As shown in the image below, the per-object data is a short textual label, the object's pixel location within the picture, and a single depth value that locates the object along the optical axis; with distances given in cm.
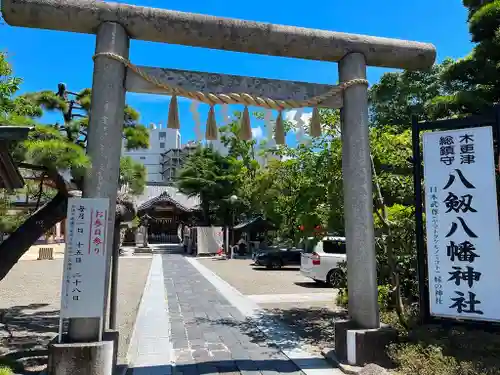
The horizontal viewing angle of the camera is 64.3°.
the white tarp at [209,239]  3192
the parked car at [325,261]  1396
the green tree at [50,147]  482
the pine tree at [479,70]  866
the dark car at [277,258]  2205
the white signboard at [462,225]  489
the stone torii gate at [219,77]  505
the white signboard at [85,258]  471
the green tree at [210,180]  3328
